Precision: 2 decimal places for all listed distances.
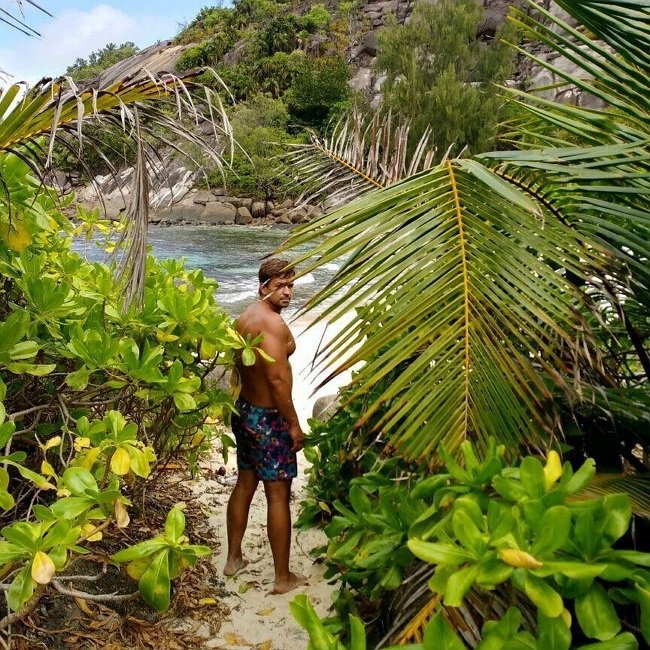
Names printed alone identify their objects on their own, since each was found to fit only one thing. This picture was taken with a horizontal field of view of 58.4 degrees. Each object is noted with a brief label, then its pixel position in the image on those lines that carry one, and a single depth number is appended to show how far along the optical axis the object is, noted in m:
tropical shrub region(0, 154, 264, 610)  1.37
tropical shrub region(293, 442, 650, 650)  0.77
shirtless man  2.83
